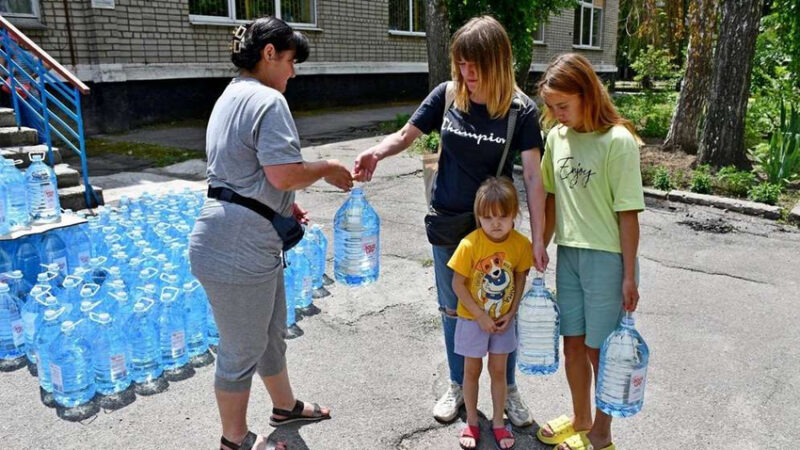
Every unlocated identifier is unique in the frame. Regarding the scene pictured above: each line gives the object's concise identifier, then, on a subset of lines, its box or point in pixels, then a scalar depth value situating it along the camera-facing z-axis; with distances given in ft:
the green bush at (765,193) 24.50
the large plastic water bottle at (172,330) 12.30
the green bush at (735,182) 25.43
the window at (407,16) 59.57
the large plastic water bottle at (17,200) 15.65
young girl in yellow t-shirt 9.01
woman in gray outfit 7.99
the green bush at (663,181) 26.50
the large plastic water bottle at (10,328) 12.67
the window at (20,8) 33.73
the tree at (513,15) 36.68
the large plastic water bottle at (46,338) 11.38
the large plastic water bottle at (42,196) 16.62
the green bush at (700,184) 25.96
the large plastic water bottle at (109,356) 11.43
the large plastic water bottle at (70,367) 11.07
